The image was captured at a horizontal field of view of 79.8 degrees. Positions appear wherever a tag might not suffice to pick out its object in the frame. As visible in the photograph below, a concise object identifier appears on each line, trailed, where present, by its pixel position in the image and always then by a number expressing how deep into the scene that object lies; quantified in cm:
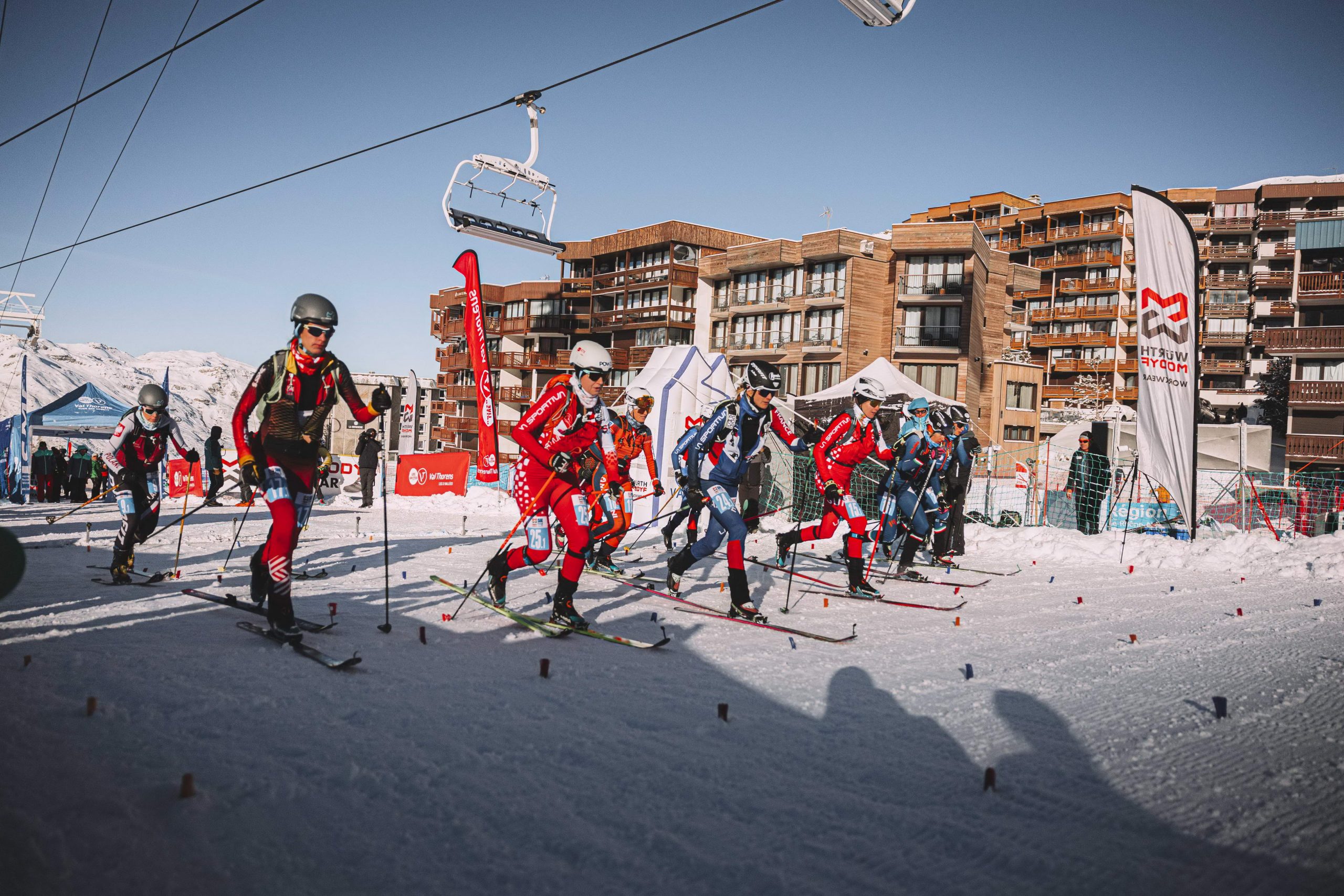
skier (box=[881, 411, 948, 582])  1061
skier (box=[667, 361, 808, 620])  764
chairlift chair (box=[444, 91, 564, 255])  1441
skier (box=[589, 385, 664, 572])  955
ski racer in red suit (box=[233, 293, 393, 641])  536
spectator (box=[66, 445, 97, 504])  2266
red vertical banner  2056
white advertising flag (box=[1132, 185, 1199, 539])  1026
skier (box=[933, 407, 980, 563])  1167
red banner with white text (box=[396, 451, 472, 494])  2195
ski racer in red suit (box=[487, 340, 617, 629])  624
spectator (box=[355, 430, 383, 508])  2005
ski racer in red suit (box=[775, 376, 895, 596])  882
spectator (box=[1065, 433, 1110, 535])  1562
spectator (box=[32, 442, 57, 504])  2159
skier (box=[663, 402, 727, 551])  818
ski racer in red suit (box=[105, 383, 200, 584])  819
